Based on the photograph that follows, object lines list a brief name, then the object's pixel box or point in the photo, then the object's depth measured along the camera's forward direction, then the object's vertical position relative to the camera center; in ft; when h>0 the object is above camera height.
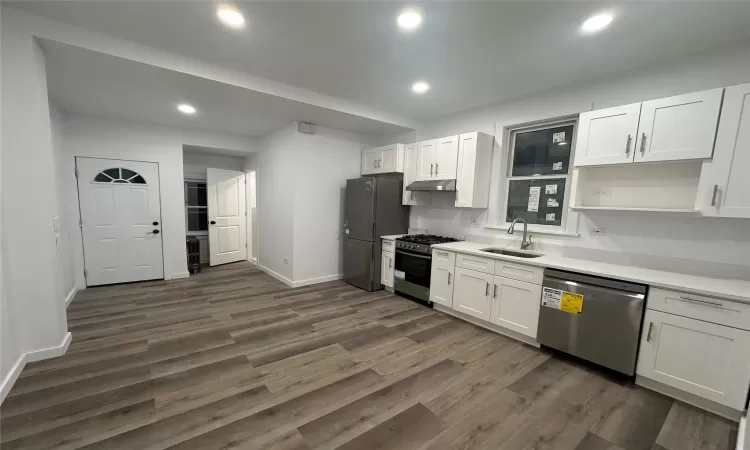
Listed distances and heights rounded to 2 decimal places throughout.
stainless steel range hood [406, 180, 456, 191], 12.16 +0.84
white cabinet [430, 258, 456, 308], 11.24 -3.29
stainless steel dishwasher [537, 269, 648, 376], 7.20 -3.02
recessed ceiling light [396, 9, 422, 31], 6.41 +4.40
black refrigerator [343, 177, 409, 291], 13.99 -1.04
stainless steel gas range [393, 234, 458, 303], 12.31 -2.90
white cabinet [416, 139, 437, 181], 13.14 +2.11
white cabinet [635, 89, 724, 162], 6.82 +2.28
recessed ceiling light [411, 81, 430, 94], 10.14 +4.39
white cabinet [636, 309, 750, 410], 6.00 -3.31
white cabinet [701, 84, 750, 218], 6.42 +1.32
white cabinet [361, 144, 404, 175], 14.42 +2.29
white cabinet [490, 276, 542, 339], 8.96 -3.31
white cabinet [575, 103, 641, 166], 7.96 +2.29
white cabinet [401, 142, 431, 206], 14.15 +0.87
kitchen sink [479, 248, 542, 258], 10.37 -1.80
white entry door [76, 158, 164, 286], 13.61 -1.57
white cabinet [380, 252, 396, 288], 13.92 -3.44
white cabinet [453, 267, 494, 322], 10.09 -3.33
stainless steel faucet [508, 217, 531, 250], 10.77 -1.25
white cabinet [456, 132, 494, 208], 11.66 +1.53
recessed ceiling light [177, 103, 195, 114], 11.69 +3.68
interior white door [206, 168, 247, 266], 18.67 -1.53
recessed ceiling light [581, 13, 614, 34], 6.33 +4.45
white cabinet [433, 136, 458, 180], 12.25 +2.11
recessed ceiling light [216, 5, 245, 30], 6.39 +4.29
